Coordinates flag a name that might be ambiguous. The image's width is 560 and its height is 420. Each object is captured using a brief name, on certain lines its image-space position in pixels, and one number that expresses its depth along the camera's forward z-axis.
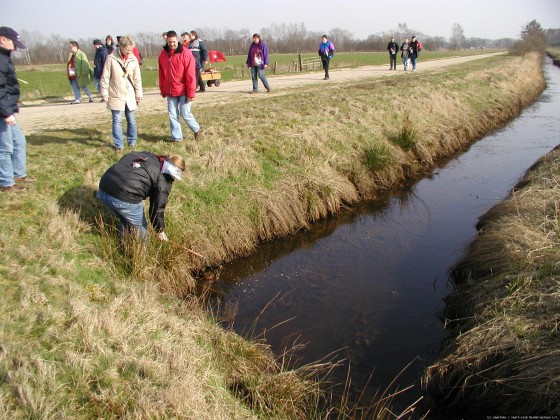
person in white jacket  7.32
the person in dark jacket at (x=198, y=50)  14.41
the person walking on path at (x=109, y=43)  13.51
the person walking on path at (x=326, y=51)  20.23
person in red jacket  7.98
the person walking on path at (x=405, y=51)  26.09
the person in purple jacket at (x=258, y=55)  14.78
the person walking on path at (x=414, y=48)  25.24
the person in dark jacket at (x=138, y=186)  5.28
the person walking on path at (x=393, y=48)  25.62
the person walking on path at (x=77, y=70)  14.51
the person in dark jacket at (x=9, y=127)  5.45
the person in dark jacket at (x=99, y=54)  13.19
